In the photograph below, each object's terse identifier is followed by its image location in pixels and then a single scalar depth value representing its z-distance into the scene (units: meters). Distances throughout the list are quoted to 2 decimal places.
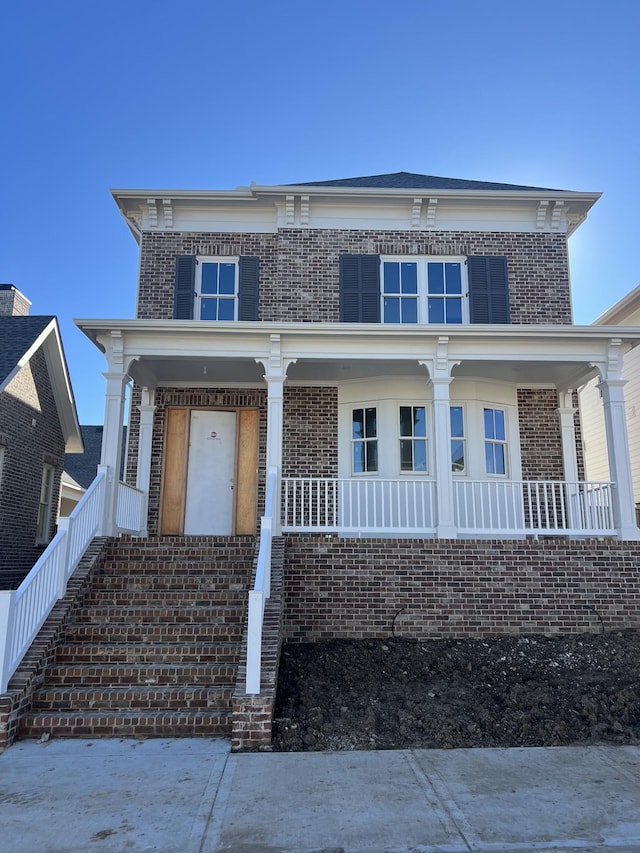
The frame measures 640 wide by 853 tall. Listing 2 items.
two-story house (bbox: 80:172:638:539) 9.22
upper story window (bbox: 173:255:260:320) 11.06
